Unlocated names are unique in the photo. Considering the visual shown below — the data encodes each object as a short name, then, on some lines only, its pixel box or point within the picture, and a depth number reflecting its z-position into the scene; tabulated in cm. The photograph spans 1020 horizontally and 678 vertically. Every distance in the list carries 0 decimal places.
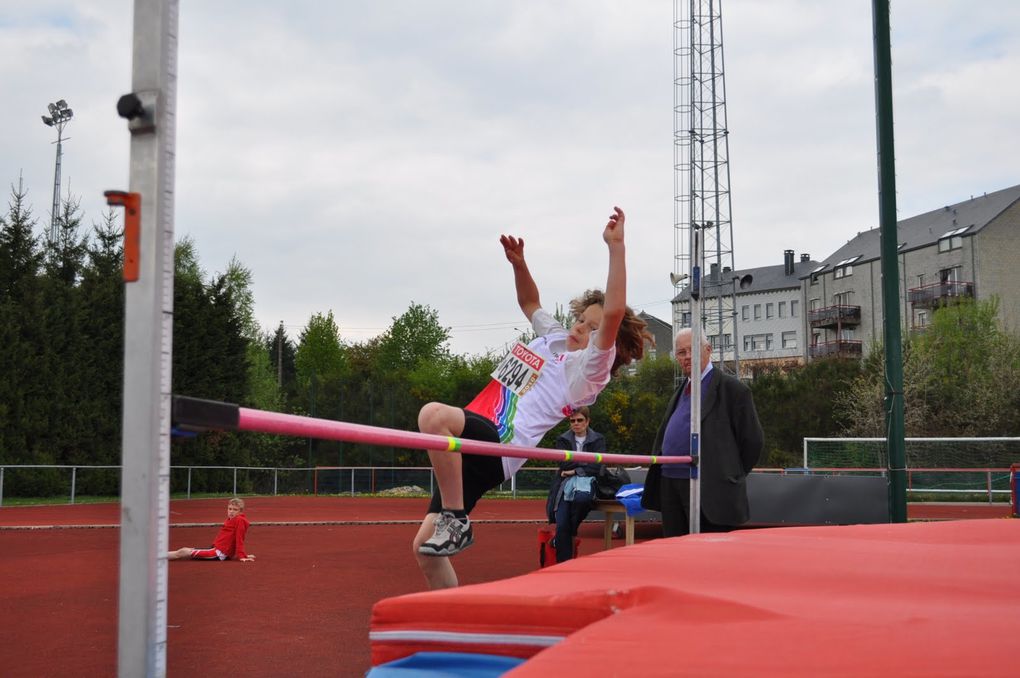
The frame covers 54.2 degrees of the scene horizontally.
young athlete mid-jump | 324
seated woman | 705
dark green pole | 688
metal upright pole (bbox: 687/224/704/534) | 487
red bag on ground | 718
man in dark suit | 493
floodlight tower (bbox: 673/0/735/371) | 2881
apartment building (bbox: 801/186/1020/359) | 4522
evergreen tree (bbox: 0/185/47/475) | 1941
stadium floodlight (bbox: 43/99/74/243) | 2998
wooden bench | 707
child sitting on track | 916
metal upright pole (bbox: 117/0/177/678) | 153
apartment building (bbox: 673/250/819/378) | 6031
